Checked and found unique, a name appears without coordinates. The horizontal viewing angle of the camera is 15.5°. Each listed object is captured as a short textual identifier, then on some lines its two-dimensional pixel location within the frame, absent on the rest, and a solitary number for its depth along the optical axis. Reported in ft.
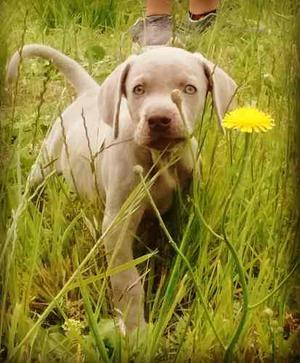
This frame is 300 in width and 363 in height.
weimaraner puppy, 4.64
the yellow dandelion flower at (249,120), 4.22
